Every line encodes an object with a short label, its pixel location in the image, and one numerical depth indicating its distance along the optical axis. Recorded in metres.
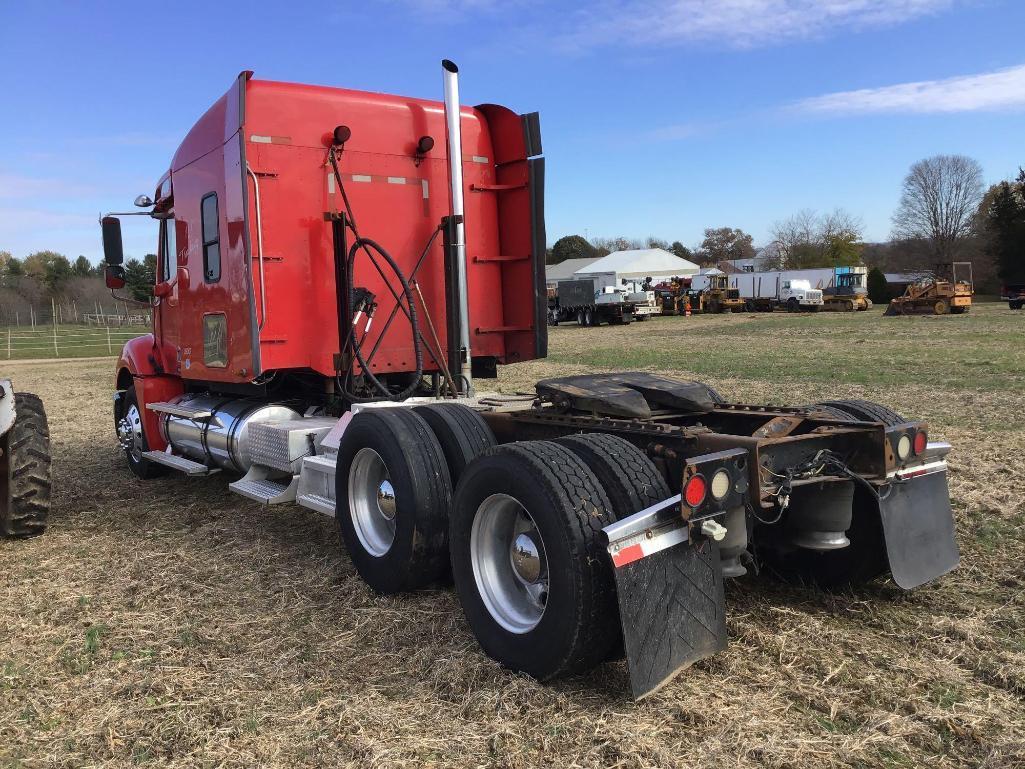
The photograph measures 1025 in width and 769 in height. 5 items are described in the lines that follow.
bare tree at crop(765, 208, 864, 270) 79.25
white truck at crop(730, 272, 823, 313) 48.31
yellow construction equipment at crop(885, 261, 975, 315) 37.81
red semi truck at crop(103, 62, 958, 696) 3.16
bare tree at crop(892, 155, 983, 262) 80.06
